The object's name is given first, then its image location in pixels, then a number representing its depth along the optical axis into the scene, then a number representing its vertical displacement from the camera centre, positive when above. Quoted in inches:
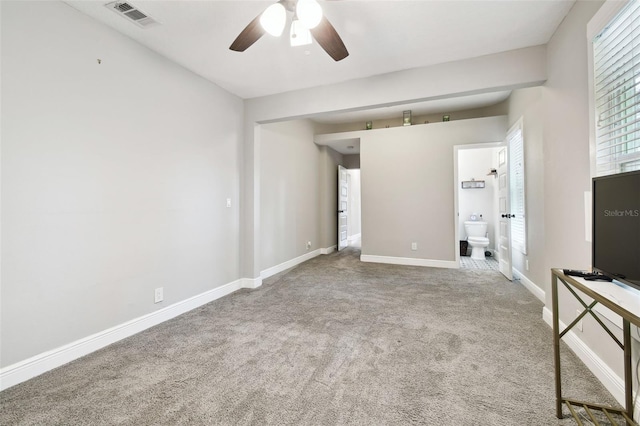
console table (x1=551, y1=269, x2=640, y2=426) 37.0 -14.3
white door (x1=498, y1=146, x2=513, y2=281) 150.8 -2.1
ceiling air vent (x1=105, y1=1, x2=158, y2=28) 76.5 +59.5
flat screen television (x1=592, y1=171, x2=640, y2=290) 43.8 -2.9
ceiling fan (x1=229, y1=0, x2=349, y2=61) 62.8 +47.4
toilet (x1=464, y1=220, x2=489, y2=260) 207.5 -20.3
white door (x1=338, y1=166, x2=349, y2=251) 253.8 +5.4
